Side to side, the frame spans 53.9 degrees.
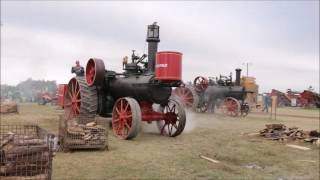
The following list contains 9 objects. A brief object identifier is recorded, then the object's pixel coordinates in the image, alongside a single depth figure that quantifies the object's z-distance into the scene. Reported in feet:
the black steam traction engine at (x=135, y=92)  28.47
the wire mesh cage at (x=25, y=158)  10.43
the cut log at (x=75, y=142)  23.35
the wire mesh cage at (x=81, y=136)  23.47
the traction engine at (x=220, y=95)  63.37
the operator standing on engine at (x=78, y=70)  40.73
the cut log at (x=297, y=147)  29.46
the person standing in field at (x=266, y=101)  81.53
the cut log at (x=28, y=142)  10.60
